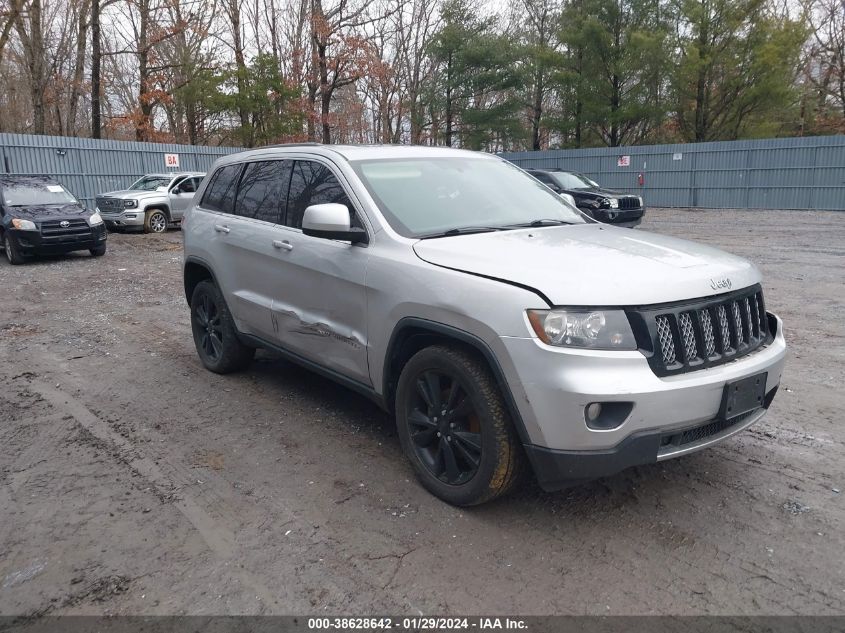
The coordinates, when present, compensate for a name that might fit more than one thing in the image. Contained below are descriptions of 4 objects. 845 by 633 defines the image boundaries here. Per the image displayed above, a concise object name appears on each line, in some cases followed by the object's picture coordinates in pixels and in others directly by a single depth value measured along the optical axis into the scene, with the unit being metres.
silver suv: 2.86
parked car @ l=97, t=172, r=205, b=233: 17.78
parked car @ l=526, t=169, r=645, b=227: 15.53
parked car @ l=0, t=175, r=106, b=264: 12.73
